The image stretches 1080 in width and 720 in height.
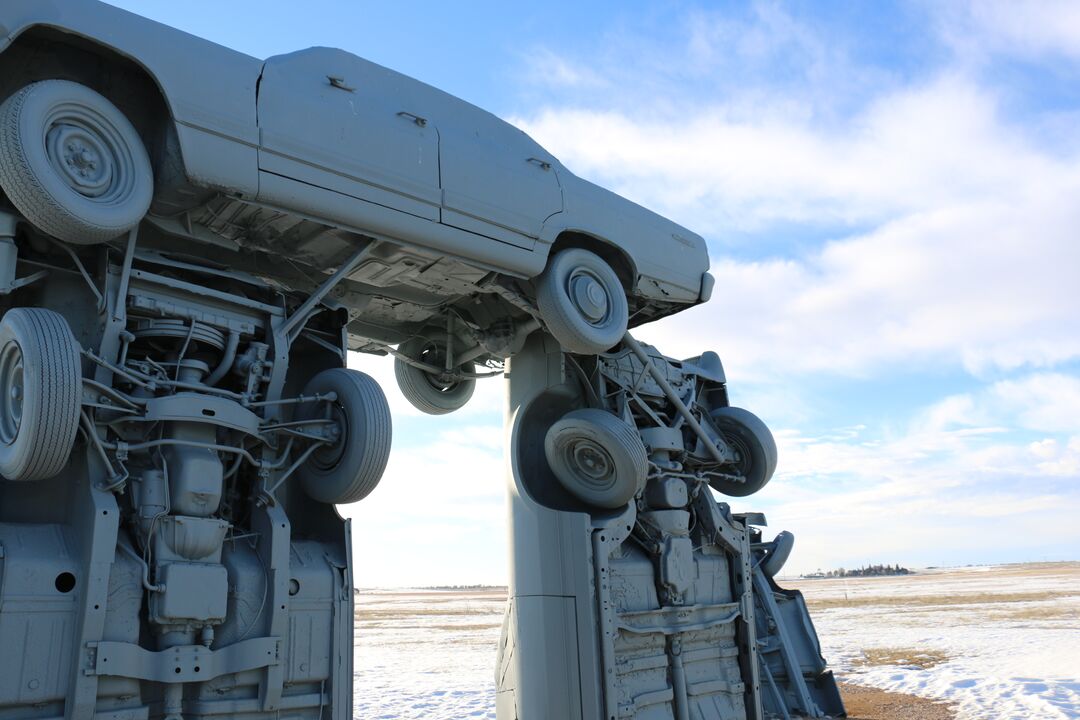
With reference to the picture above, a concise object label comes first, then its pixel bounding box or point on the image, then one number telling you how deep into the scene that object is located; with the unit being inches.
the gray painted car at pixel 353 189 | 229.5
